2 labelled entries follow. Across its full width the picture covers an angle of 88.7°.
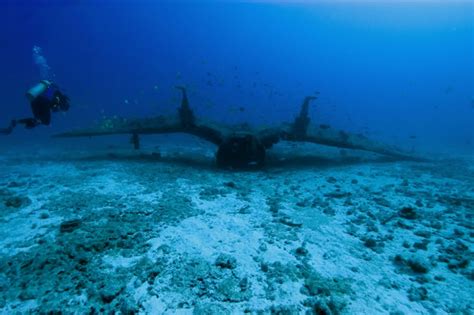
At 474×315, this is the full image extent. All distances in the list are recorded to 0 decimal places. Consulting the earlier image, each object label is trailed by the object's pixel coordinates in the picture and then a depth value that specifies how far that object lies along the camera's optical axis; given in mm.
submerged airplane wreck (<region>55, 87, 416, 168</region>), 9062
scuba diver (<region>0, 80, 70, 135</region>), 7957
